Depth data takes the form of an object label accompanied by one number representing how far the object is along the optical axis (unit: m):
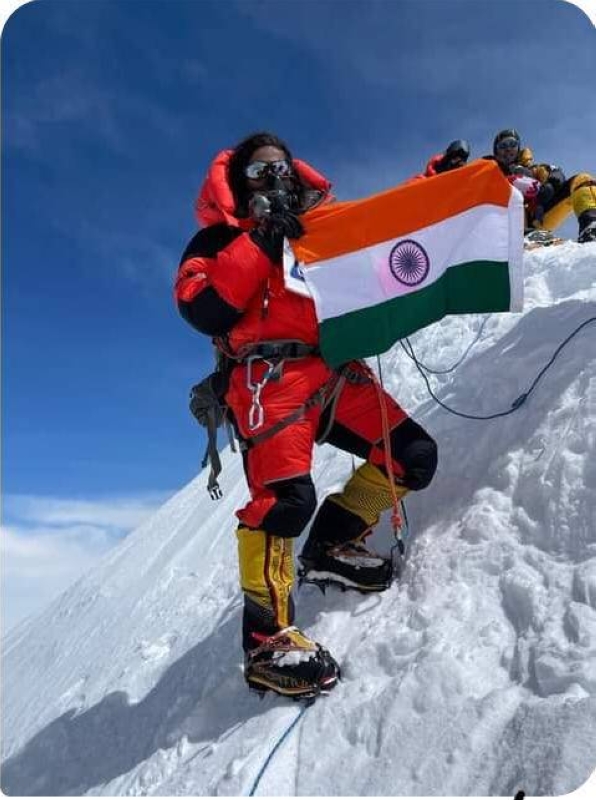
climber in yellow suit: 7.70
